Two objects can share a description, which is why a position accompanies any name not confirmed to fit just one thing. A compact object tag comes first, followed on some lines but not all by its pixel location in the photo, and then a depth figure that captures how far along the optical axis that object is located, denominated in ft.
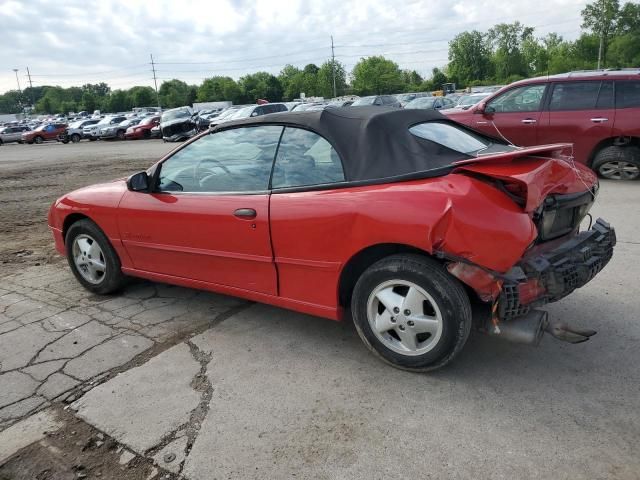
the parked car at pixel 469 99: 66.36
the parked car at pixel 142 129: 98.94
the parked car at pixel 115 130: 107.24
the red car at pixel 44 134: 117.29
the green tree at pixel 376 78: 314.76
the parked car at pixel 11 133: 121.70
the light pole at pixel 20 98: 445.58
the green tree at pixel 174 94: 352.49
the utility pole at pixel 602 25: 227.61
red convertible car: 9.14
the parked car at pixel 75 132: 113.29
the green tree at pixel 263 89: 318.45
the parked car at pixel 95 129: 110.63
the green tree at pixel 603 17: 227.57
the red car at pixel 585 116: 27.12
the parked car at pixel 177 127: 83.20
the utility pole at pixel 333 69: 298.23
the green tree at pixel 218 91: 333.83
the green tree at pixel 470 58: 317.22
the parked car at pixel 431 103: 66.44
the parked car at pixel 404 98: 106.34
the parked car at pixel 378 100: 89.92
